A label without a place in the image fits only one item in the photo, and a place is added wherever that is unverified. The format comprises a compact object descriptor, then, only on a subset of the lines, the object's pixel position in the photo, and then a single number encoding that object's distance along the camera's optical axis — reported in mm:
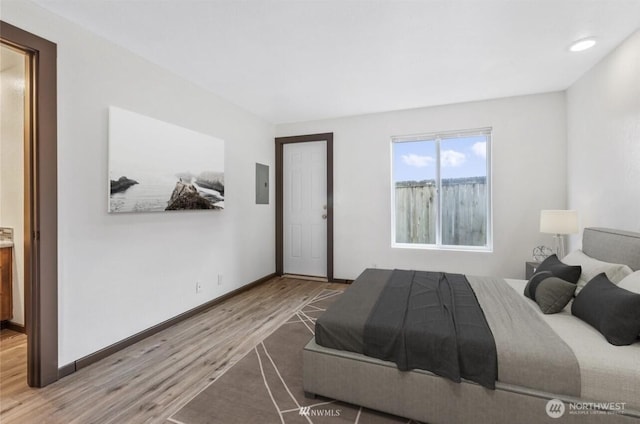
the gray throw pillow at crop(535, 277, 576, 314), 1890
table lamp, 2859
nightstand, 3092
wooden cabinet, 2732
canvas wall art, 2414
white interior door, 4711
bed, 1322
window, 3951
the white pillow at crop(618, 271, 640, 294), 1636
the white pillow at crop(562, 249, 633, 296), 1891
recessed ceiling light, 2385
